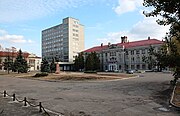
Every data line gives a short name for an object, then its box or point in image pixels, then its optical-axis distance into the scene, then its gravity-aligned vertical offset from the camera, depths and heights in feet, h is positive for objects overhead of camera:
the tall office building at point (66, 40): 302.08 +52.81
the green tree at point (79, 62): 209.91 +2.58
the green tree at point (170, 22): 30.56 +10.27
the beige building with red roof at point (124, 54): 183.42 +13.35
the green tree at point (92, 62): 186.92 +2.24
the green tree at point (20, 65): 146.71 -1.11
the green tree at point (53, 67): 143.16 -3.17
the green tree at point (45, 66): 134.36 -2.02
